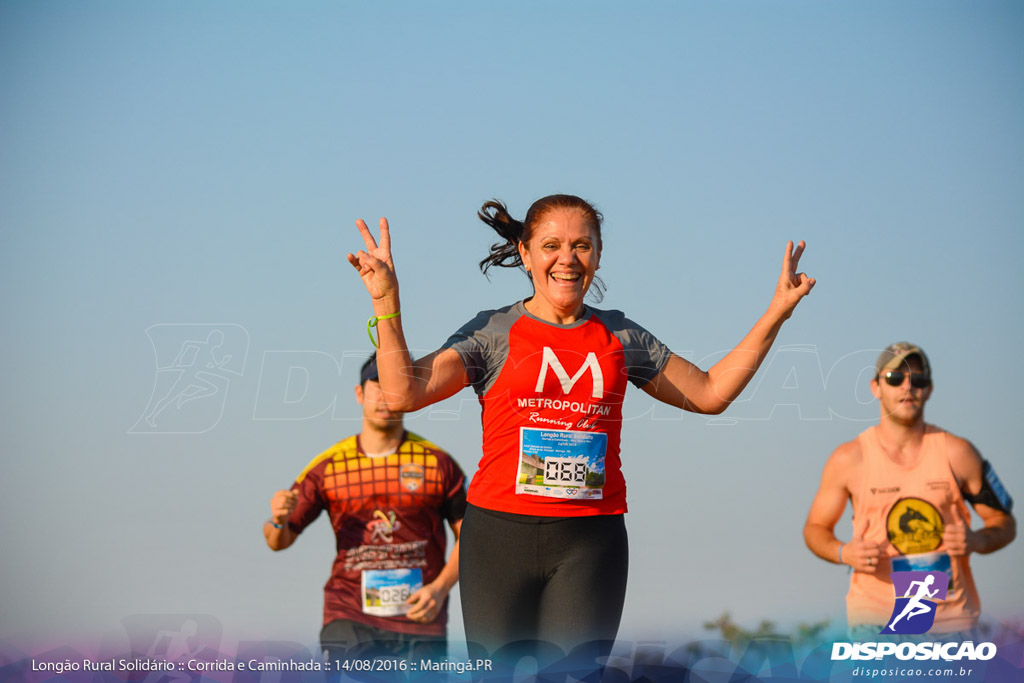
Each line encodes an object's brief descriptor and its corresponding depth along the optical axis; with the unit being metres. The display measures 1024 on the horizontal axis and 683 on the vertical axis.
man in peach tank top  12.34
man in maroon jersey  13.62
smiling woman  8.06
